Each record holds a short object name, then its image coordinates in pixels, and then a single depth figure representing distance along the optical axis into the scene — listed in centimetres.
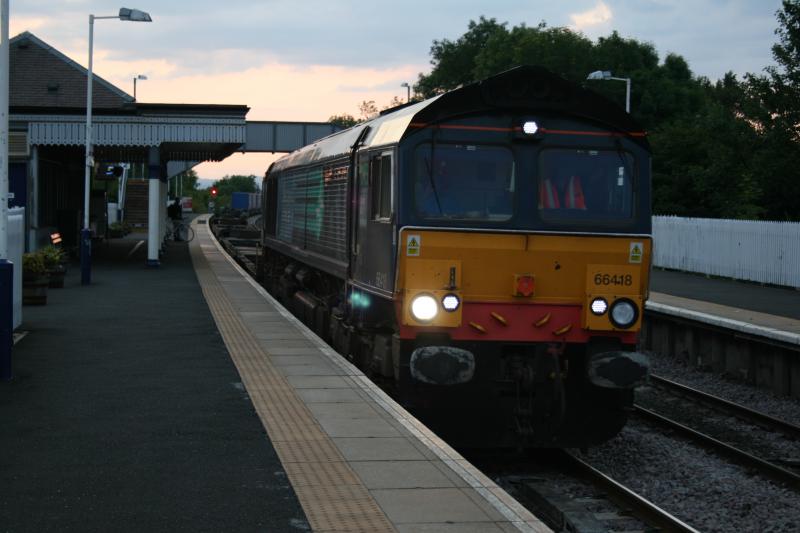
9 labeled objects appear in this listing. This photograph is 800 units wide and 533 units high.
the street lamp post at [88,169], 2514
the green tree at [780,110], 3250
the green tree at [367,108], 11050
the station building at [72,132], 3108
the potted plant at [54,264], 2131
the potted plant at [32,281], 1986
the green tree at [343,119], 12646
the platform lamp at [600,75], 3331
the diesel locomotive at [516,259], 1038
